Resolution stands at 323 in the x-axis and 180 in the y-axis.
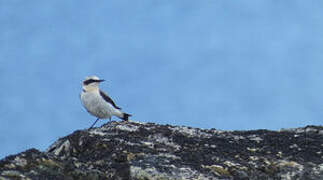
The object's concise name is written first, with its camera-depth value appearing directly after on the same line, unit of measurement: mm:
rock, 14297
